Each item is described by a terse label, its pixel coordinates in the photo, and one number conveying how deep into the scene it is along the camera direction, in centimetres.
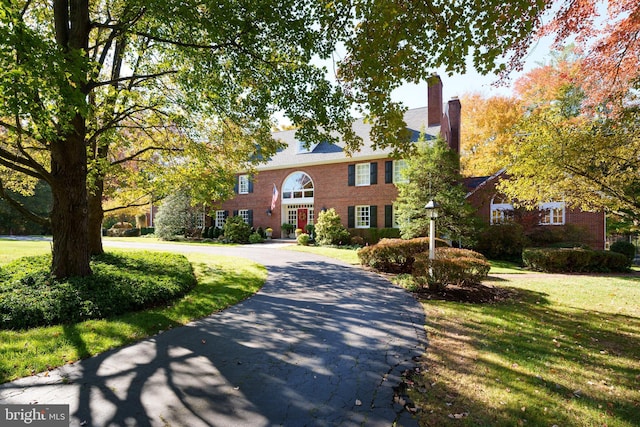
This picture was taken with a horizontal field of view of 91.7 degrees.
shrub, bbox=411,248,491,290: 775
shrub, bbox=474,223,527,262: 1545
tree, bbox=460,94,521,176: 2498
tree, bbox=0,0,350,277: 432
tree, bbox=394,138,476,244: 1490
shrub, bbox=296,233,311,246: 2058
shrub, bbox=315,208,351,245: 2017
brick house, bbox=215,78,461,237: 2089
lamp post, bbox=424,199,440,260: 888
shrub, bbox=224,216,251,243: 2341
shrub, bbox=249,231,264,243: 2268
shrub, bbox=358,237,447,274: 1117
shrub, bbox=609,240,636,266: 1554
